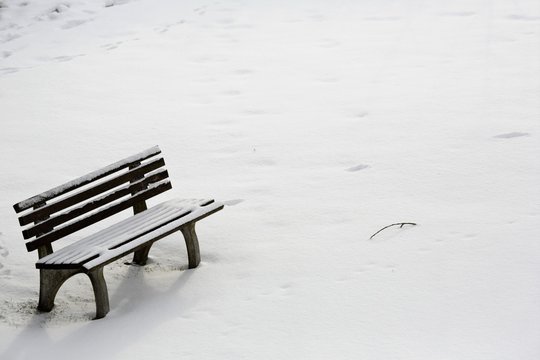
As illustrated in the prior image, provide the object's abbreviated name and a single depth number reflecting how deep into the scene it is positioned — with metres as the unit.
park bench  9.84
